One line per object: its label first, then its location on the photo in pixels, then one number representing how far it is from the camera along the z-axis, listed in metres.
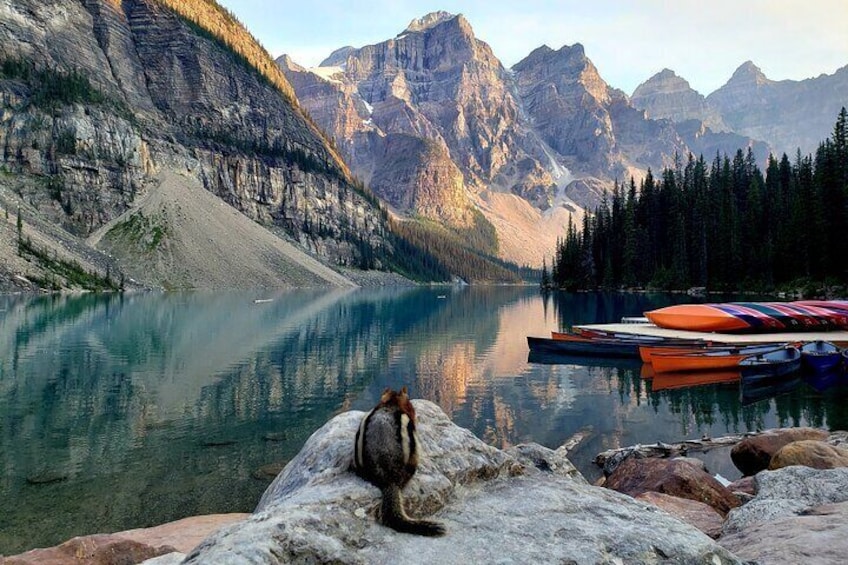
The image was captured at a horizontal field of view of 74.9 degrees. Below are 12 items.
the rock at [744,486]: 12.55
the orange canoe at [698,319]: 40.97
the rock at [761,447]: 15.91
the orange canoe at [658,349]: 34.59
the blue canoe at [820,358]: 31.67
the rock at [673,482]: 11.95
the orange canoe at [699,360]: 33.00
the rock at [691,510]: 9.75
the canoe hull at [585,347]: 38.88
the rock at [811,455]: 12.59
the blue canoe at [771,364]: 29.30
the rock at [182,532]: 8.94
